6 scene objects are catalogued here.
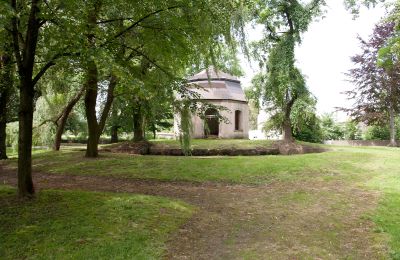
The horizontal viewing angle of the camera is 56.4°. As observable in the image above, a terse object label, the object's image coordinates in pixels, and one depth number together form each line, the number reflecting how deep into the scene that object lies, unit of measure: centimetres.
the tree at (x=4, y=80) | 972
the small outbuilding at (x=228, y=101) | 2658
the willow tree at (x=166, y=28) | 940
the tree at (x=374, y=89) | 3052
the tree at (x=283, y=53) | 2370
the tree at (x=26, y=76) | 850
